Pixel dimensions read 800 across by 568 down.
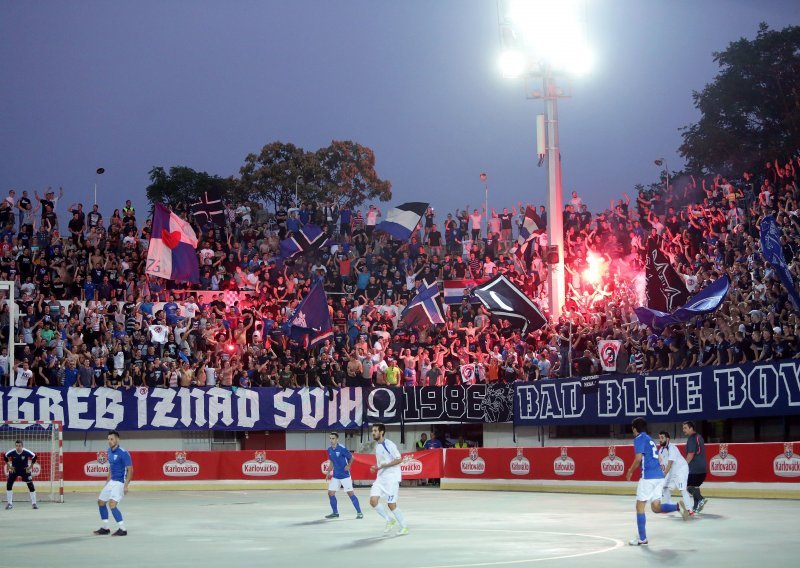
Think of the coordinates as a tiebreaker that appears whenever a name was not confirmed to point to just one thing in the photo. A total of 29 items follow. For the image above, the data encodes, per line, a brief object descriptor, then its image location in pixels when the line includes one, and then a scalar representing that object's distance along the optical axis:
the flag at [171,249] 42.94
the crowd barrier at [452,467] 33.33
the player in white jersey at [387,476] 21.39
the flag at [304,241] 46.28
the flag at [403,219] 46.62
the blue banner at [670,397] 29.34
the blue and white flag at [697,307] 31.80
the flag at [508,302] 39.44
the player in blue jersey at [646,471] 18.30
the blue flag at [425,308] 41.94
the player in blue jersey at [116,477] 21.28
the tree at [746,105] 60.94
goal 37.78
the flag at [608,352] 35.22
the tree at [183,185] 78.81
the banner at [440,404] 40.50
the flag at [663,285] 34.62
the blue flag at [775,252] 29.08
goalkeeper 31.31
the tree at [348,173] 77.06
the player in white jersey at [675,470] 23.44
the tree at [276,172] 76.19
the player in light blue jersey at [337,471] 26.06
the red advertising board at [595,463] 28.89
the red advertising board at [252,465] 40.28
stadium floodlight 42.94
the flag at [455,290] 44.38
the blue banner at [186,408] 39.00
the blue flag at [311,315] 40.69
